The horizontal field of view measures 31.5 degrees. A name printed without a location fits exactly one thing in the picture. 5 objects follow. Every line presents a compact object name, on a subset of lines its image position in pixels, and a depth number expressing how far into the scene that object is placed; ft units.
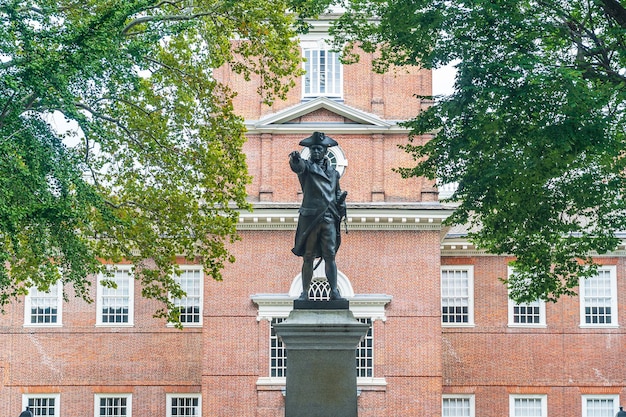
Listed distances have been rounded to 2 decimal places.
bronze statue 51.60
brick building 112.27
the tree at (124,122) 61.93
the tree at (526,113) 65.46
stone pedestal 49.55
